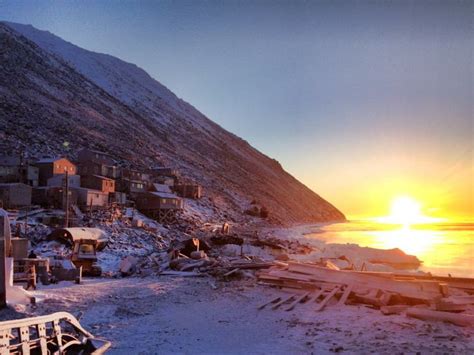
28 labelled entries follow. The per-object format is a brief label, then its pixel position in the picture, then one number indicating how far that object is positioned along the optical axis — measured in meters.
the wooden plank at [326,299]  14.58
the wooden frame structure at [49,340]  6.76
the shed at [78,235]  29.93
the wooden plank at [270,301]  15.07
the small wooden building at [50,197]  47.22
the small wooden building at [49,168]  55.38
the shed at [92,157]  67.68
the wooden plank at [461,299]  14.02
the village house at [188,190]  81.38
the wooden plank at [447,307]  13.22
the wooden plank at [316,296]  15.63
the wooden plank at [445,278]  17.91
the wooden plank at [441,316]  12.24
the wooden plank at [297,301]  14.77
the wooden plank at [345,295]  15.28
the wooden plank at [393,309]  13.82
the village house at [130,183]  67.04
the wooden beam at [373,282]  14.77
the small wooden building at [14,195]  44.09
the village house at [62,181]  51.49
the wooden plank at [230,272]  20.92
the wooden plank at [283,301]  15.08
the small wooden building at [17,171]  52.14
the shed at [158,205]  60.40
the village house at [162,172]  81.88
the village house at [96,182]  57.56
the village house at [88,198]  50.01
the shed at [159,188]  68.75
